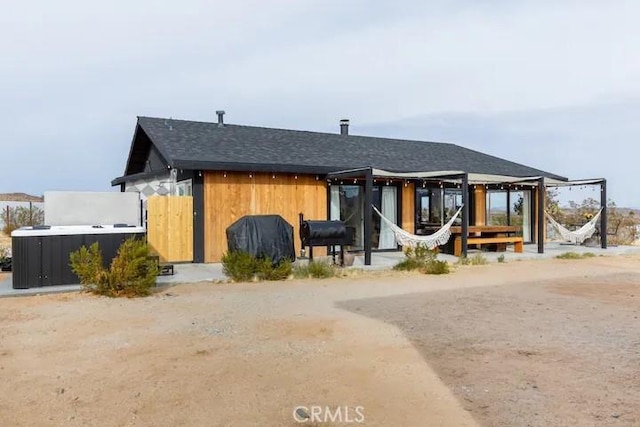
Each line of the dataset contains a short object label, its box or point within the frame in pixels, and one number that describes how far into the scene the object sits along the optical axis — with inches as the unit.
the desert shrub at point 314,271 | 375.9
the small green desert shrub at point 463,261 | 467.8
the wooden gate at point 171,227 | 446.3
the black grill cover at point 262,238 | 377.1
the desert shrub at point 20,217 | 729.0
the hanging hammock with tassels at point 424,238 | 457.7
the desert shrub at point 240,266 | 355.3
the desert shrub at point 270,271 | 362.3
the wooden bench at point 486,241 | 534.6
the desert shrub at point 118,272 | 295.0
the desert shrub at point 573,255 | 526.0
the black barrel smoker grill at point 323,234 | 413.7
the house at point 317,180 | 466.9
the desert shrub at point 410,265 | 418.0
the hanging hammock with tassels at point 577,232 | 580.1
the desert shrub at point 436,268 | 402.3
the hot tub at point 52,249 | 310.0
